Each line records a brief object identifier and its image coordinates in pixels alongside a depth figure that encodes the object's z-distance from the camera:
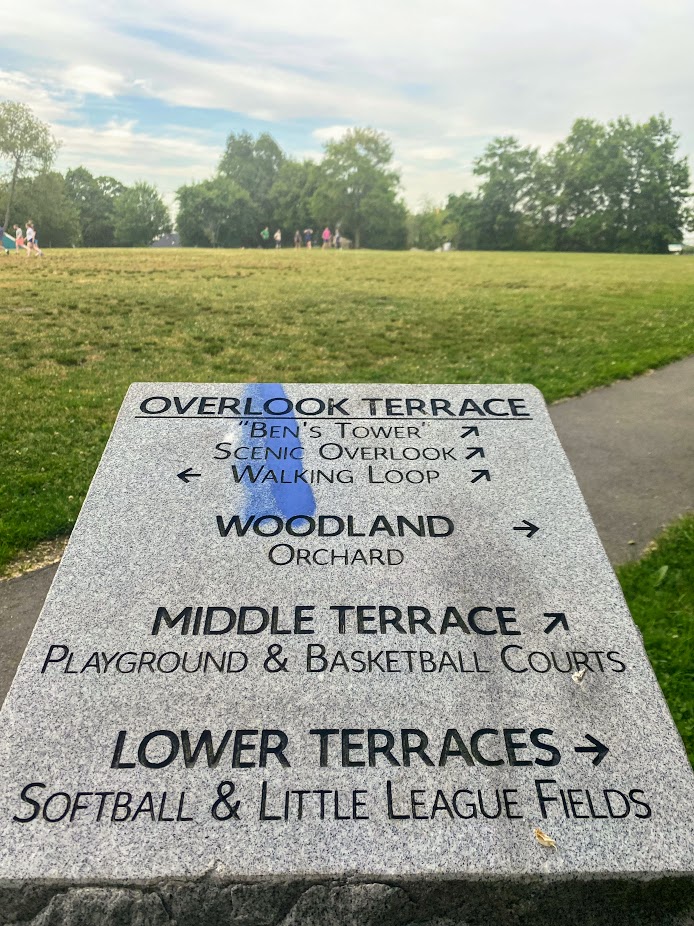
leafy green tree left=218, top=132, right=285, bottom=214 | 80.29
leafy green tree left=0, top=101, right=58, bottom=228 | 41.81
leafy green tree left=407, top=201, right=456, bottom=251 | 69.69
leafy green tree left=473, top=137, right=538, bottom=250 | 62.56
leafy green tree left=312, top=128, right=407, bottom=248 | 62.06
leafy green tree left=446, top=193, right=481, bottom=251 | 63.31
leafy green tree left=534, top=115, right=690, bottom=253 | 59.69
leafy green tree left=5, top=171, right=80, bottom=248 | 42.88
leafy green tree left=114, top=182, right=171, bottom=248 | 55.34
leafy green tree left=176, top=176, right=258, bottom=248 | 57.72
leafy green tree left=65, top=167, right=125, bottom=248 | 52.06
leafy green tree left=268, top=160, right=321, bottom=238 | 62.31
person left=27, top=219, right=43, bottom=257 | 29.54
